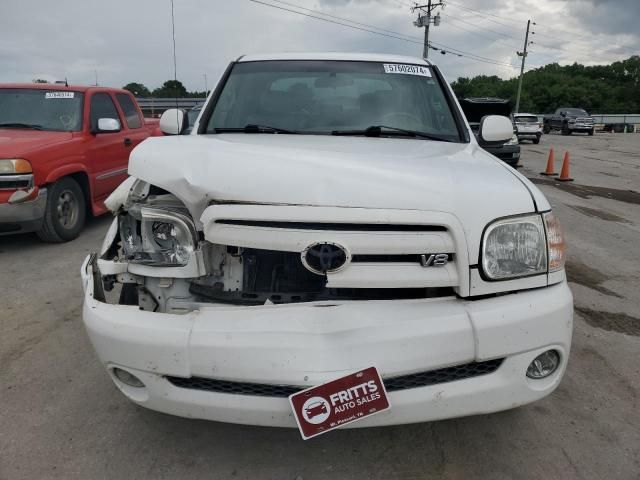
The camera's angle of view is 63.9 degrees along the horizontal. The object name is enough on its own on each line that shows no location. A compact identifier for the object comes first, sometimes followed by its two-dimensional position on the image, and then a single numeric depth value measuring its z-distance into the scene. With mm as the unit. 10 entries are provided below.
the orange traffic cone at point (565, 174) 11195
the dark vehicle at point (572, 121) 32406
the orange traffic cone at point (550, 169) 12219
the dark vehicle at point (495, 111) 12000
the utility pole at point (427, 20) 39594
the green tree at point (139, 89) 35766
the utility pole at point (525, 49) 53528
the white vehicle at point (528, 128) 24234
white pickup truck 1758
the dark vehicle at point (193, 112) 10070
